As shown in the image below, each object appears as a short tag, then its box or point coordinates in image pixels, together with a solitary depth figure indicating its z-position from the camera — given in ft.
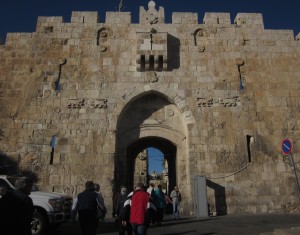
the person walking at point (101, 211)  18.35
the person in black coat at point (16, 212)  10.52
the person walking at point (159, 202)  30.53
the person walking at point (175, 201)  35.50
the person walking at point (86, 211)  17.47
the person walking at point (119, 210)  19.17
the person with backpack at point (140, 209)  16.01
